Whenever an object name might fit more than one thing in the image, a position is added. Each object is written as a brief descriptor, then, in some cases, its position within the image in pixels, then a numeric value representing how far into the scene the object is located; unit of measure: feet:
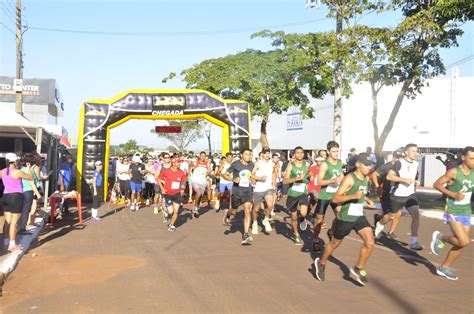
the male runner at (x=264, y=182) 34.55
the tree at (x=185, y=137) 231.01
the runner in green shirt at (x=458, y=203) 22.84
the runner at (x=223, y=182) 50.70
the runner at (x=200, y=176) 50.90
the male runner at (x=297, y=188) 32.78
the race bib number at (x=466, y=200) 23.12
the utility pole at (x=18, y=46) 77.92
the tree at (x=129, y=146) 293.02
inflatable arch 63.52
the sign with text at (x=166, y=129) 85.92
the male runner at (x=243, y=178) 34.58
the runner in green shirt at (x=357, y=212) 21.53
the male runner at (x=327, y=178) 27.78
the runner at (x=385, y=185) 33.32
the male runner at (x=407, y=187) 30.60
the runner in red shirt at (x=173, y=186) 38.60
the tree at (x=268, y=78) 81.76
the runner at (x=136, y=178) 55.72
